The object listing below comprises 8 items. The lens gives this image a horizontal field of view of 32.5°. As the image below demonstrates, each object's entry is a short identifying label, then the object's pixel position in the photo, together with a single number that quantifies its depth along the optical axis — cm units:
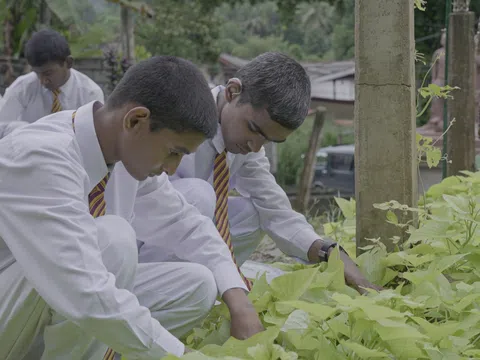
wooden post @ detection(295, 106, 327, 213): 798
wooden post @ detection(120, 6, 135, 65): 1263
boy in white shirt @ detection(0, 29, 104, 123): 514
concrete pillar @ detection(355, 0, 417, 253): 260
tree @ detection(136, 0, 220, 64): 2638
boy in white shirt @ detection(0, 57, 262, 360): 177
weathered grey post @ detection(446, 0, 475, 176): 416
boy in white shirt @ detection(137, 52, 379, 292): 259
